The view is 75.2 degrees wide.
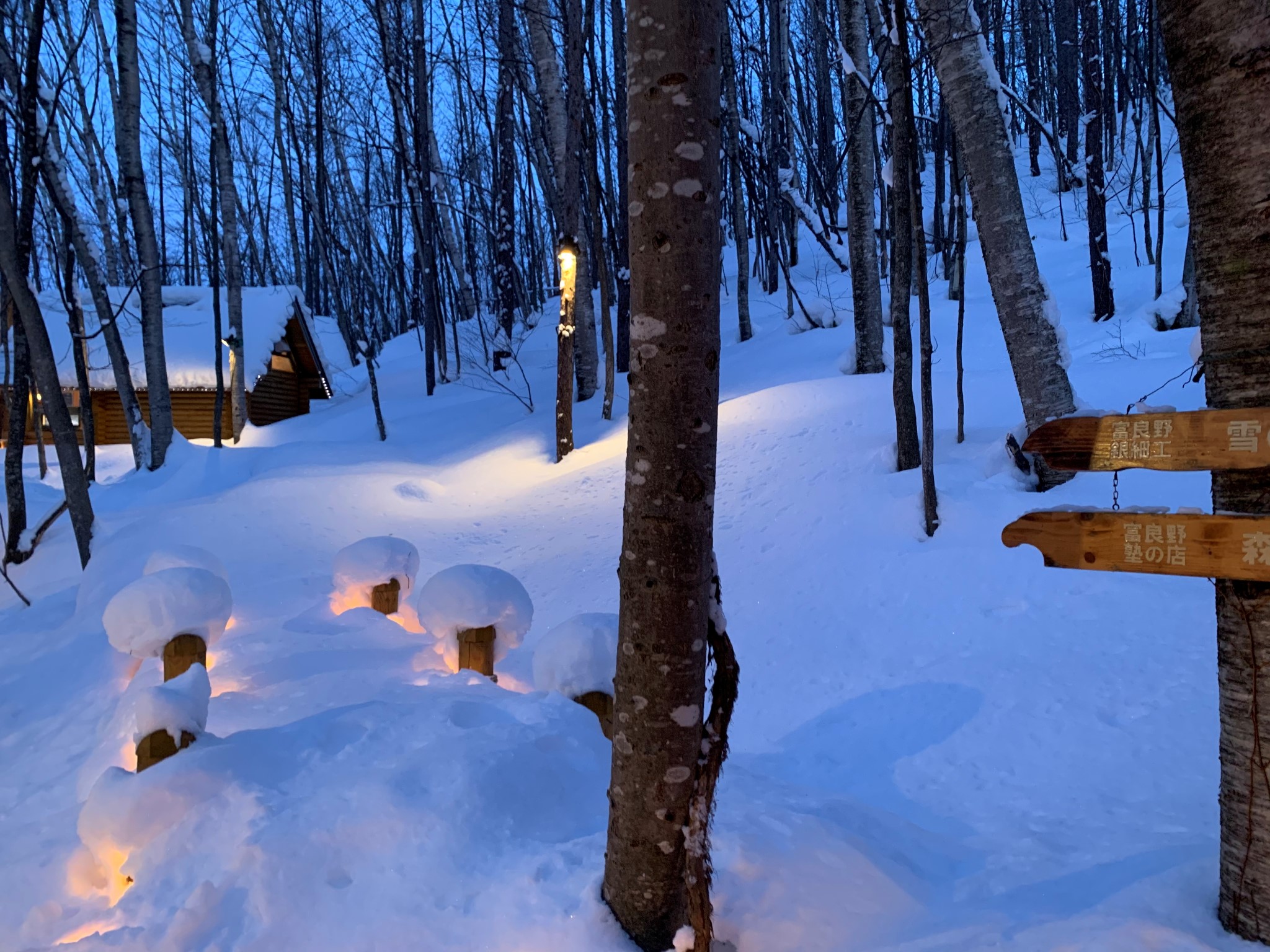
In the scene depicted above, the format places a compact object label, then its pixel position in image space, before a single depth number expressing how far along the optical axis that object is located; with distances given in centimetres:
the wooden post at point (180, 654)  411
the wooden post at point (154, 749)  302
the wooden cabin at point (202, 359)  1844
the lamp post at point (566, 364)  1117
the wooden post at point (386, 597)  545
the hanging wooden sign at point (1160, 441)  199
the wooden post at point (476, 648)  433
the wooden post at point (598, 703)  361
